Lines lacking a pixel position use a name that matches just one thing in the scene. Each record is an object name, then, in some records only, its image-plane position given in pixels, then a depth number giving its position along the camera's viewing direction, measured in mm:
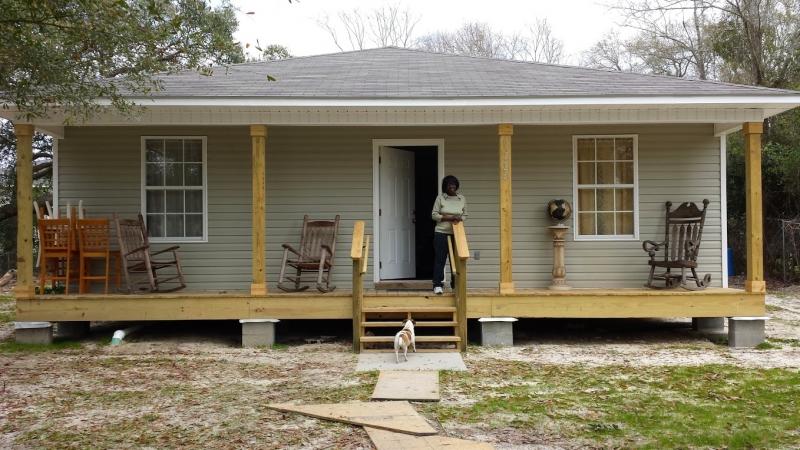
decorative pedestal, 9039
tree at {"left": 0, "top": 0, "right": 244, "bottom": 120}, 5469
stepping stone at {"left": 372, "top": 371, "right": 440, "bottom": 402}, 5676
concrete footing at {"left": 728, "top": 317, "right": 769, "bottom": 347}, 8070
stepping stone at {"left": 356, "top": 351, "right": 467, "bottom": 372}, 6879
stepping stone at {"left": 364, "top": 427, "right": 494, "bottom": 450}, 4457
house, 9336
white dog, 7055
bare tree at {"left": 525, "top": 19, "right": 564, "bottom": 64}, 32844
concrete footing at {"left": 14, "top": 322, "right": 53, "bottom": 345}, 8188
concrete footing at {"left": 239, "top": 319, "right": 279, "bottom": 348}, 8156
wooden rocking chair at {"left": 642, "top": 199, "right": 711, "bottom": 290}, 8648
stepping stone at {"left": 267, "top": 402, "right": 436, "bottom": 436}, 4855
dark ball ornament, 9195
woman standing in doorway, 8281
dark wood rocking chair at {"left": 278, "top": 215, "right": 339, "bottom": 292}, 8891
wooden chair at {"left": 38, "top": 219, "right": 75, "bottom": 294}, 8508
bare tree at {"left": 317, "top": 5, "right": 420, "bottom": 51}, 29294
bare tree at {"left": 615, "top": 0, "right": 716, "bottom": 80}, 22812
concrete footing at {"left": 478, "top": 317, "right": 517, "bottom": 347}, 8148
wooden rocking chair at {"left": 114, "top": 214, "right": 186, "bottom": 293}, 8617
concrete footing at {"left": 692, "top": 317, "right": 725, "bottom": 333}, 9367
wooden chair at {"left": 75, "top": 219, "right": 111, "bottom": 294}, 8633
